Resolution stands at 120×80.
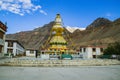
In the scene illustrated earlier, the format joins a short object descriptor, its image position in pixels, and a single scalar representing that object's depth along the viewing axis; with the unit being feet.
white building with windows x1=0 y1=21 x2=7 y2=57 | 60.29
